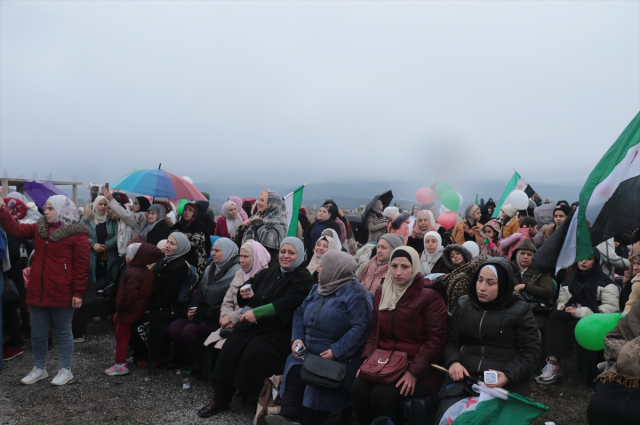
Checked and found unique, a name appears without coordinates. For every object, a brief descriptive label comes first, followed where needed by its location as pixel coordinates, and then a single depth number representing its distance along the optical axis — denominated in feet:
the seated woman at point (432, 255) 20.00
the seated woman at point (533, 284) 17.79
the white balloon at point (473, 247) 21.44
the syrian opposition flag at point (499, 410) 10.61
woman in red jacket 17.13
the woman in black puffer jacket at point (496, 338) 11.55
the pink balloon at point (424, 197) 43.39
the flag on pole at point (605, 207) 10.67
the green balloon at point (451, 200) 37.90
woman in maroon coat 12.37
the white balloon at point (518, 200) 28.12
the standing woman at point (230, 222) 26.73
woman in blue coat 13.42
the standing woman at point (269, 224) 21.18
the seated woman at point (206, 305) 17.67
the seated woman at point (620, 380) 10.48
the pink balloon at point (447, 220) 34.53
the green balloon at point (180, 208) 32.99
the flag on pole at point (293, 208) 28.35
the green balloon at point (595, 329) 11.64
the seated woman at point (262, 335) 14.93
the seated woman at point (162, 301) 18.54
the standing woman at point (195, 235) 22.21
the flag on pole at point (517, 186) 36.17
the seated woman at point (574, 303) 16.90
